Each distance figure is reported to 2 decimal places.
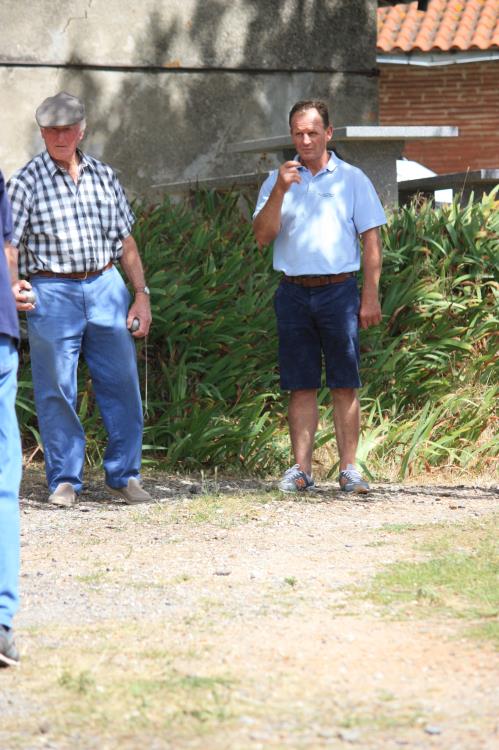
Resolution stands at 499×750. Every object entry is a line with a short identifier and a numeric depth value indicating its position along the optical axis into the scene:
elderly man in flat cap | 13.82
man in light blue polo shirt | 14.29
